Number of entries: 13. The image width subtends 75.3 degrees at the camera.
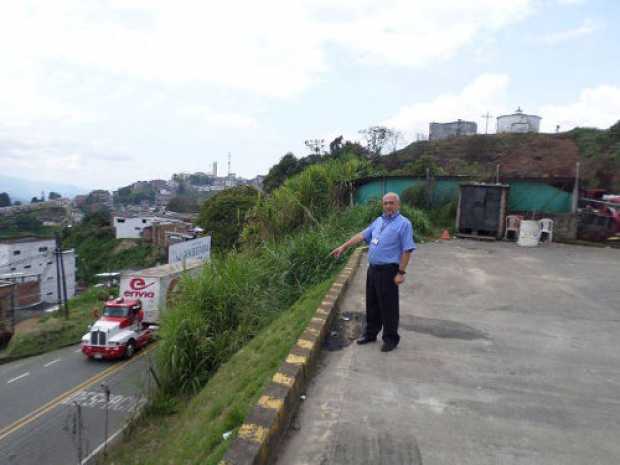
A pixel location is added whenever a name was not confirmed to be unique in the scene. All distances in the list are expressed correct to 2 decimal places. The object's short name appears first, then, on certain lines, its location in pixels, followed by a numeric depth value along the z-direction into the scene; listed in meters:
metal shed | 10.91
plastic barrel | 9.95
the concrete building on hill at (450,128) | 49.09
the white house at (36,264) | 30.38
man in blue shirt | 3.62
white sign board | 24.62
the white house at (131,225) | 43.59
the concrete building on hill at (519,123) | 43.59
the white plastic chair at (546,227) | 10.64
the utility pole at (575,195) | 10.83
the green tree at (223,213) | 34.09
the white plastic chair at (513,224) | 10.72
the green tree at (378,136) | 33.28
